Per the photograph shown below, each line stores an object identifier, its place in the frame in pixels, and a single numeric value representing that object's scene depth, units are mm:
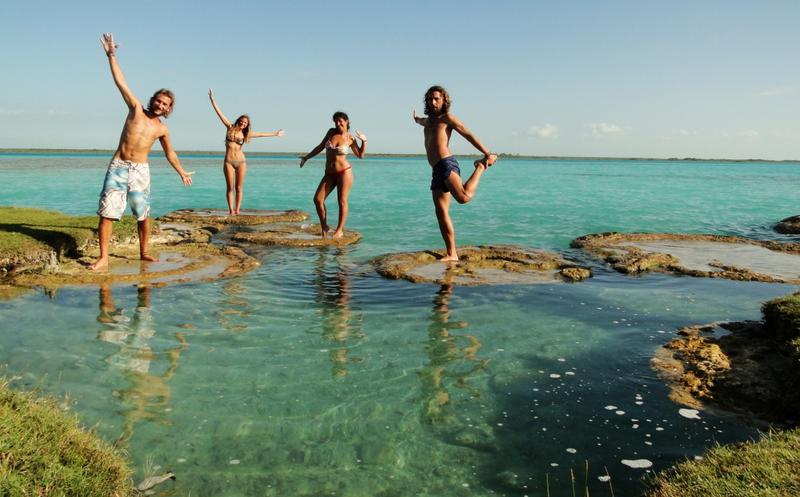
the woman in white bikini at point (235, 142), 13820
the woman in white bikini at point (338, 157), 10945
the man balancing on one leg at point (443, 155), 8383
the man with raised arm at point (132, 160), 7660
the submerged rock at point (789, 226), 15477
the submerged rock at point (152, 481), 3032
